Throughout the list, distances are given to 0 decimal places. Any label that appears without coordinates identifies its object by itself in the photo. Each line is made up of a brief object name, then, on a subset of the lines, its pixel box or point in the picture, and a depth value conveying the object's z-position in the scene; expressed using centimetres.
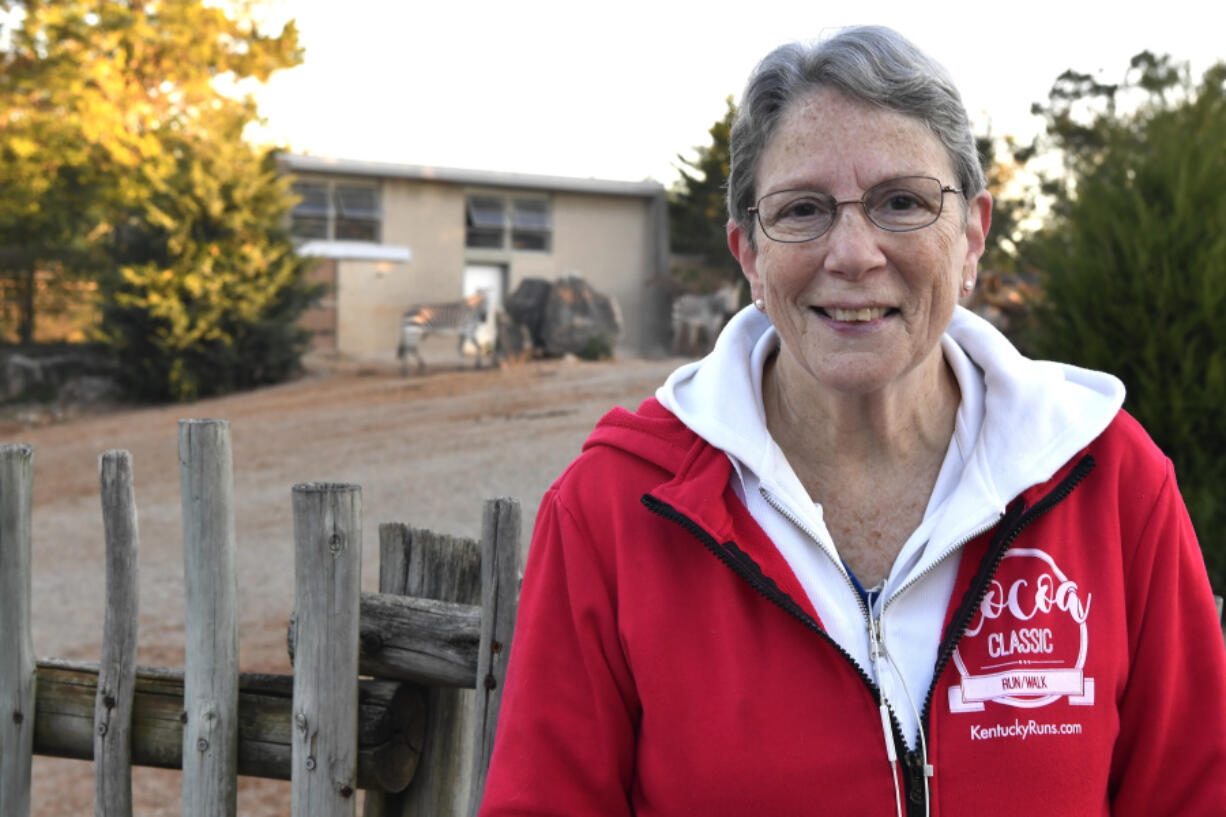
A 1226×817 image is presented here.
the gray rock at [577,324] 2106
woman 175
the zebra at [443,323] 2031
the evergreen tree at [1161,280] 460
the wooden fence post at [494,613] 245
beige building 2406
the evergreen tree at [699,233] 2548
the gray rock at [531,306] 2127
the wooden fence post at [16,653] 290
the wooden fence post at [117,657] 278
